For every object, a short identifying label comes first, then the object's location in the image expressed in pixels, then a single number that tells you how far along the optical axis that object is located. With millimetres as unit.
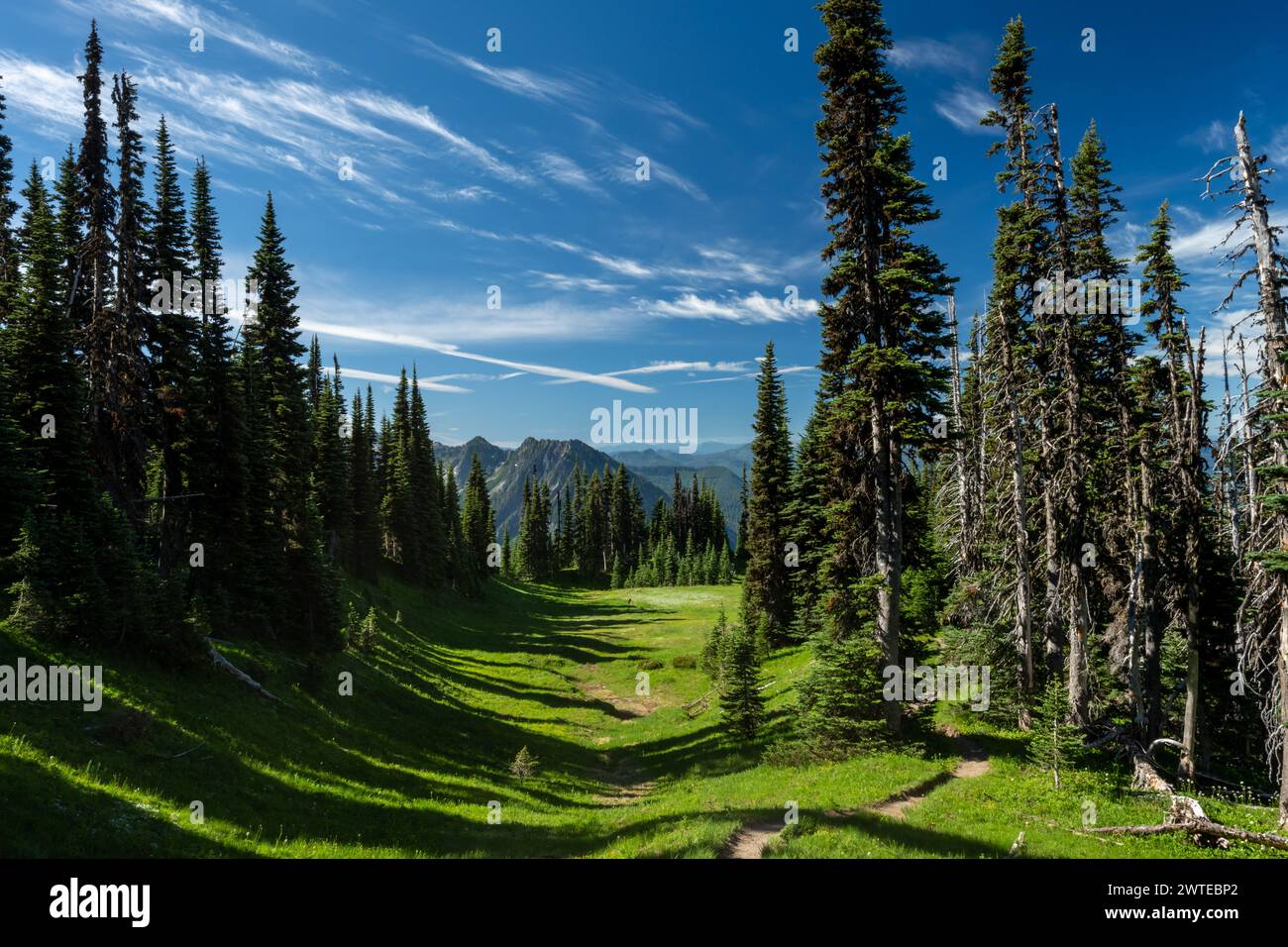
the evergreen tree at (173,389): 26250
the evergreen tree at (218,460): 26344
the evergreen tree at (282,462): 27609
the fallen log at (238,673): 19703
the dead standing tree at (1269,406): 13492
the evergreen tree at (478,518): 107000
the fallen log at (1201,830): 12562
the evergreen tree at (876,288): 19094
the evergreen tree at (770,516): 42125
